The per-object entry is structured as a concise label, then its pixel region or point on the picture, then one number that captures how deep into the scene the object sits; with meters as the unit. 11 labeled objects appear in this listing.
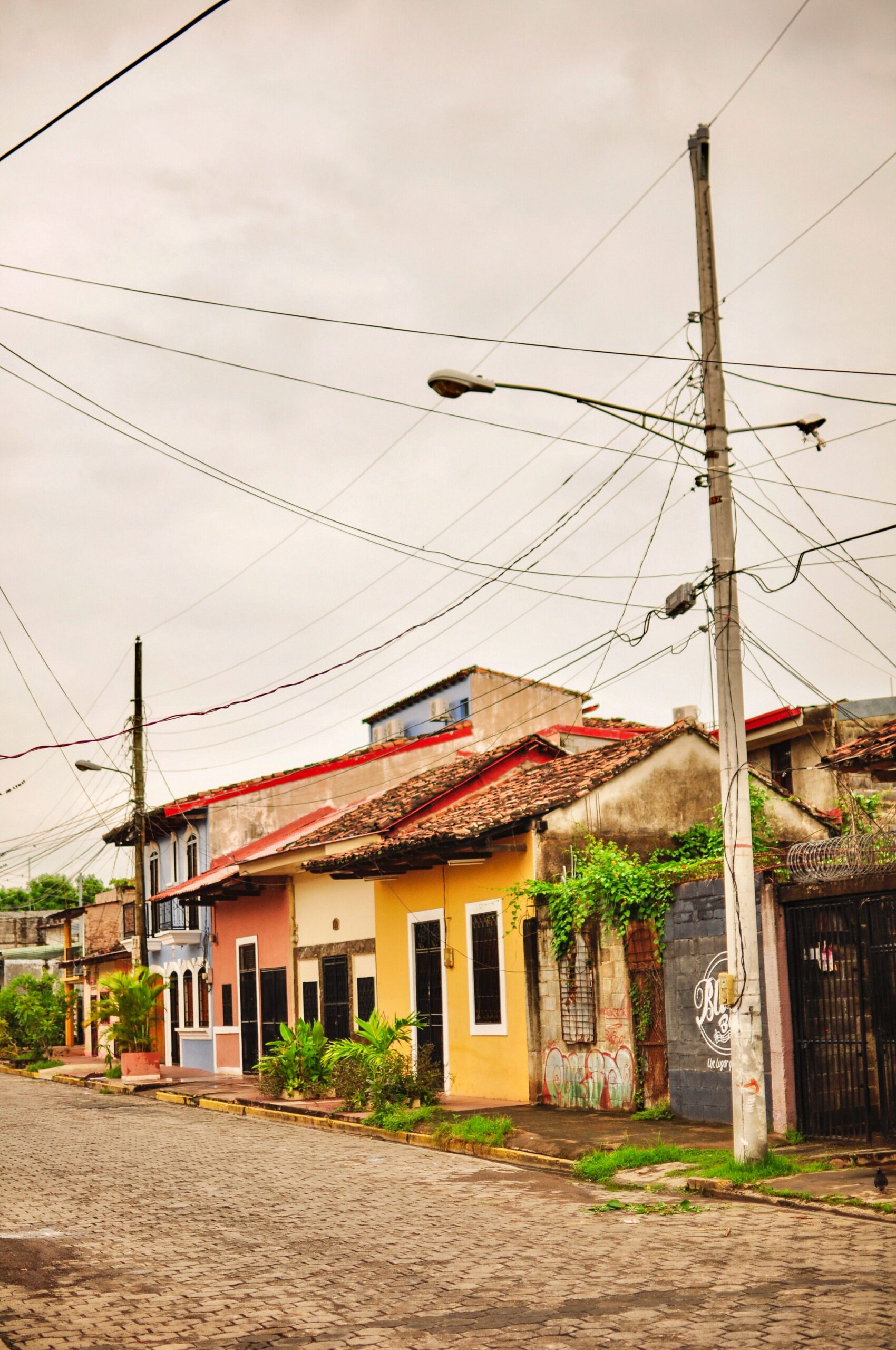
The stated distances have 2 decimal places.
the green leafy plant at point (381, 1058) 18.36
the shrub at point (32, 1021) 40.12
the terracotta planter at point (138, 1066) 28.16
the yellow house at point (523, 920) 17.33
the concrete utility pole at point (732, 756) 11.23
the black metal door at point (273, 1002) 27.62
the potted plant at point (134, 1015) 28.03
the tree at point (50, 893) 91.25
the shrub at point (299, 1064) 21.61
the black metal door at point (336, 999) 24.84
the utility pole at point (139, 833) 29.58
